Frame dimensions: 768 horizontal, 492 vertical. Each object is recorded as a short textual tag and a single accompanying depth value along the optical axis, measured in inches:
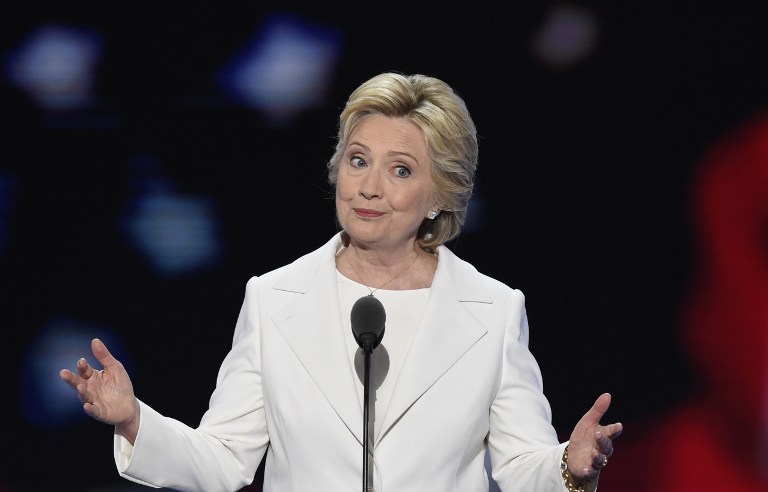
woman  506.3
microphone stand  497.7
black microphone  498.2
